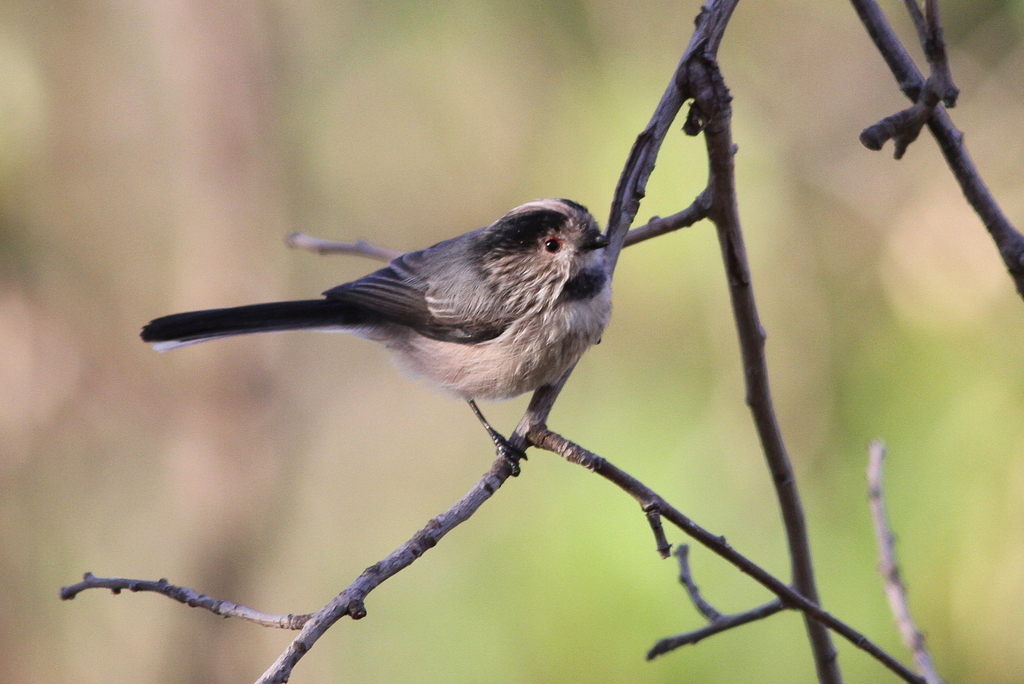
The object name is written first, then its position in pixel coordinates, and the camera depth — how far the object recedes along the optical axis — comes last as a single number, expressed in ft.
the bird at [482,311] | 14.48
